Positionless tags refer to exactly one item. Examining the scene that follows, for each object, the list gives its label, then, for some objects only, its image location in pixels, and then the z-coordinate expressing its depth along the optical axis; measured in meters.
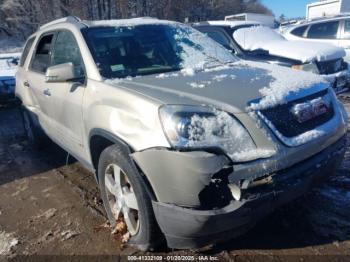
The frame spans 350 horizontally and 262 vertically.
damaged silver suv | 2.24
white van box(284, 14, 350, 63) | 9.22
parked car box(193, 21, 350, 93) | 7.23
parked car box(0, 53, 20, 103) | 8.59
